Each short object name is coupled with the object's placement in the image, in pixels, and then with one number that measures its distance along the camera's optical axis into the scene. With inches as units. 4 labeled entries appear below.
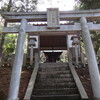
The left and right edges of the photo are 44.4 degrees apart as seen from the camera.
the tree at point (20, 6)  332.5
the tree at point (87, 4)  309.9
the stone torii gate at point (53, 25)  197.3
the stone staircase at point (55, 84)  202.5
